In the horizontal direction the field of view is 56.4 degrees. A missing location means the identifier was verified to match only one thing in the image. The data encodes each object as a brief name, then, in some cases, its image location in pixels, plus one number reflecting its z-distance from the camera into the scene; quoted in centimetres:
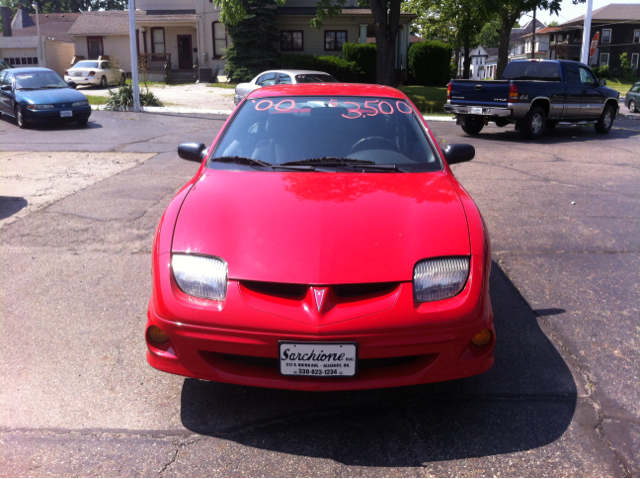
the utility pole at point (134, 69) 1977
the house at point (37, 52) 4197
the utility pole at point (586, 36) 2041
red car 268
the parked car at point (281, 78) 1647
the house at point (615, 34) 6888
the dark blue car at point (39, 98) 1557
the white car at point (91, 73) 3034
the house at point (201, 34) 3584
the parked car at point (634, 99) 2448
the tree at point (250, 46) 3259
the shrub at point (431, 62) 3694
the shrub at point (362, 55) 3309
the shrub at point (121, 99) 2047
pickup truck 1436
